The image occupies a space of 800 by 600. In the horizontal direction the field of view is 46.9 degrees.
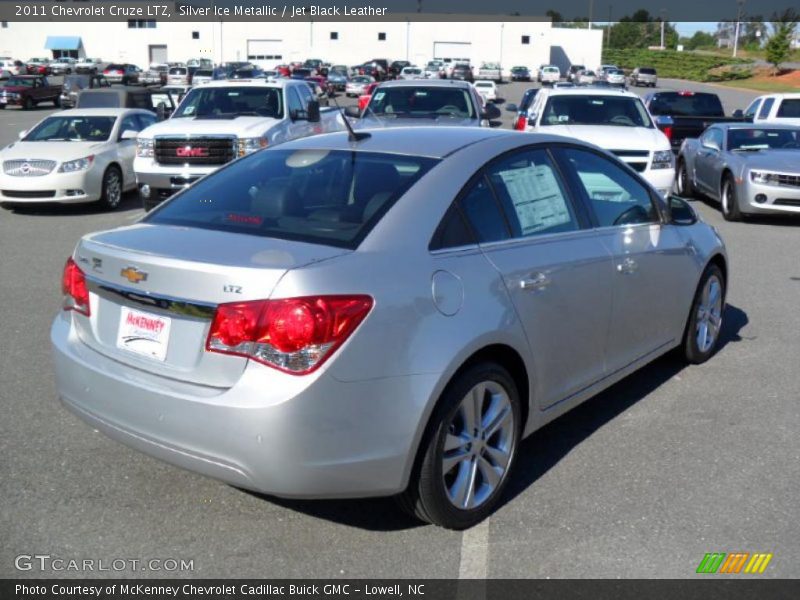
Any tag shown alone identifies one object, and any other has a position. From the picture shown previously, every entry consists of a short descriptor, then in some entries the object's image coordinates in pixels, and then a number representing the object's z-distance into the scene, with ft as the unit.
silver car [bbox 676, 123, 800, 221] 42.29
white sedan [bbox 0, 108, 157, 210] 44.32
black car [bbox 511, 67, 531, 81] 276.92
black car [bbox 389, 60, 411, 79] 241.16
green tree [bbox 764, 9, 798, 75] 237.25
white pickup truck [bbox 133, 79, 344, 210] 42.50
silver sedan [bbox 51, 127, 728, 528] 11.19
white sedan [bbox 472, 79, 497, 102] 166.91
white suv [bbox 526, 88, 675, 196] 43.39
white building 296.10
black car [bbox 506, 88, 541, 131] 51.26
